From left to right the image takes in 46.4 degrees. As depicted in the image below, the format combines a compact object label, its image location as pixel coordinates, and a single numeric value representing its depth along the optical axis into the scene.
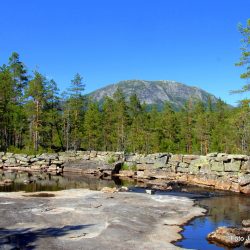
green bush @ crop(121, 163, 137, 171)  49.47
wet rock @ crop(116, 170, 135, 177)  48.41
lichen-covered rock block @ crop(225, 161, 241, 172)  38.64
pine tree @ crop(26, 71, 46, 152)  62.31
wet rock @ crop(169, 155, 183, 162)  45.66
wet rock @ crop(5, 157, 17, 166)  54.97
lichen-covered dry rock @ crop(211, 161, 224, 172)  39.98
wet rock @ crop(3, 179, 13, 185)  36.98
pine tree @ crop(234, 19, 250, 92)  34.65
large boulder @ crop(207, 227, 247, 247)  17.15
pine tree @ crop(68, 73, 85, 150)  72.08
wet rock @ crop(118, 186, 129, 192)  33.18
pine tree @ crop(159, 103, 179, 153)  79.87
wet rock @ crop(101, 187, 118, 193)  31.62
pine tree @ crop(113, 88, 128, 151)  75.58
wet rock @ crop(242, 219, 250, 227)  20.86
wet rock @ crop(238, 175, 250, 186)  35.32
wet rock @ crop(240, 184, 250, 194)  34.53
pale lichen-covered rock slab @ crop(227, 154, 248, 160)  38.99
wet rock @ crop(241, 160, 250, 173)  38.07
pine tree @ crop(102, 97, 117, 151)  78.02
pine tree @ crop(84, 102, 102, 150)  73.24
